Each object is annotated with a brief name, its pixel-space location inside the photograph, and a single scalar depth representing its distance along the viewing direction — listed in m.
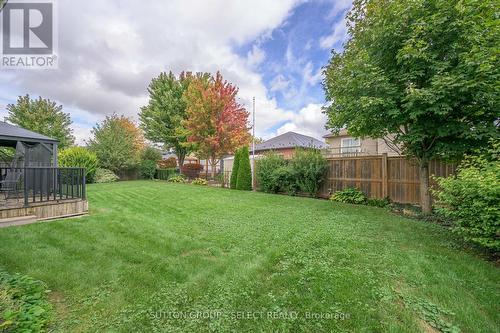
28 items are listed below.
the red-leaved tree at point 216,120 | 15.91
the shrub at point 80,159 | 15.24
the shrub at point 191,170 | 20.00
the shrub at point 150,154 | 21.91
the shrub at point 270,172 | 11.57
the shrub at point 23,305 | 1.86
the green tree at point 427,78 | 4.75
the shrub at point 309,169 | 10.04
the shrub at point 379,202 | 7.92
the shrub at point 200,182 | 16.39
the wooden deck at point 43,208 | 4.99
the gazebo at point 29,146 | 6.53
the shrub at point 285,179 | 10.84
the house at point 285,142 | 23.60
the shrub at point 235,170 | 13.68
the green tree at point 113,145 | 18.50
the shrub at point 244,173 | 13.21
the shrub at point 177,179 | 18.48
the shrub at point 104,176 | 17.21
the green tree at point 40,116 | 19.39
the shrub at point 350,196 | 8.64
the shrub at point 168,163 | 23.83
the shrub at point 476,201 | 3.17
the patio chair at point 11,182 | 5.90
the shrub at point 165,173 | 20.68
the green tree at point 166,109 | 19.98
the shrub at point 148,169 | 21.42
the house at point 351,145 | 12.38
